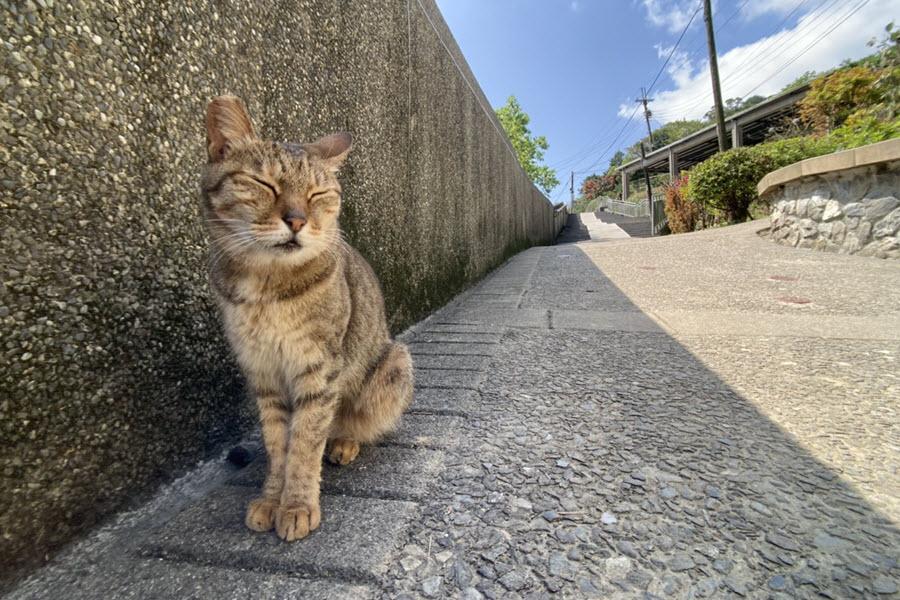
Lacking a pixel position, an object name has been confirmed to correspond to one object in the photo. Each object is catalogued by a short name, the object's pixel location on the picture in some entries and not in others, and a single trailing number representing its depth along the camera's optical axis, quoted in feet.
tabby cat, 1.33
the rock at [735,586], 1.02
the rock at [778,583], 1.03
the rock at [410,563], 1.11
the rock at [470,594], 1.03
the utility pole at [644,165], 81.77
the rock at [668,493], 1.32
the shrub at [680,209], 37.23
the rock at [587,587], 1.04
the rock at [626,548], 1.14
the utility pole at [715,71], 45.10
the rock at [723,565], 1.08
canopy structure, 53.70
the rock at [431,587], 1.04
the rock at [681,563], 1.09
